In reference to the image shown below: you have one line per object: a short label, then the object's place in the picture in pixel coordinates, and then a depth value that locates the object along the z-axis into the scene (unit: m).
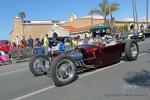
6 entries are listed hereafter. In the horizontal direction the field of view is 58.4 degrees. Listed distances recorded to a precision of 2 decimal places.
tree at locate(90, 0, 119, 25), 30.06
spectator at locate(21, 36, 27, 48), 10.14
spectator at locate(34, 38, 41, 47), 10.31
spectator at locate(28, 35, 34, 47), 10.26
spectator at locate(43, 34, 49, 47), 8.61
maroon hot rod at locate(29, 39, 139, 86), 3.93
